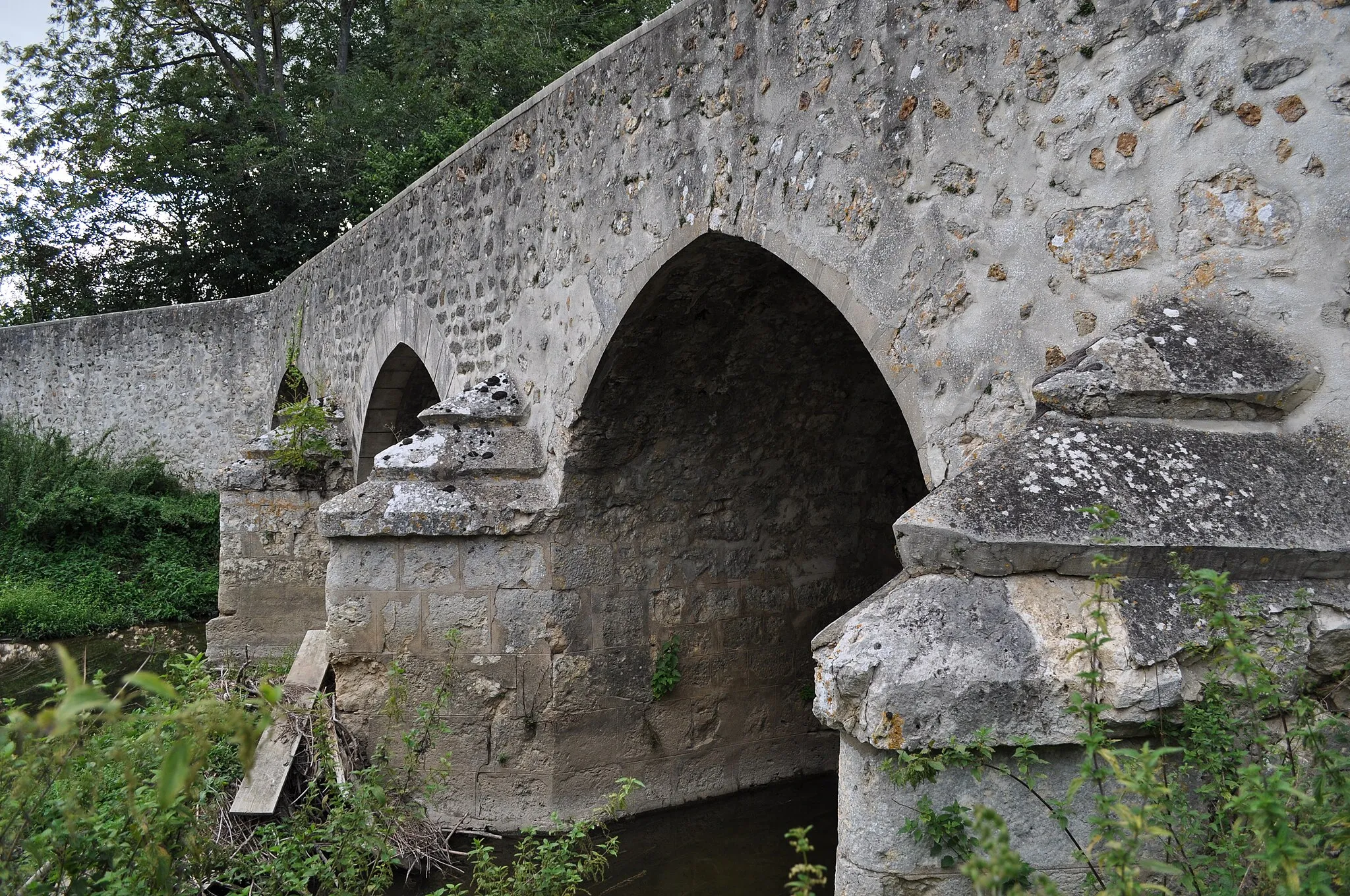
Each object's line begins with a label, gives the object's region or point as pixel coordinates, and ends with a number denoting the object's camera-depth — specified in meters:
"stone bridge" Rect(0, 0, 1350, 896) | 1.99
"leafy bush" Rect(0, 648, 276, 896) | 1.30
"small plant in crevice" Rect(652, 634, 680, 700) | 5.49
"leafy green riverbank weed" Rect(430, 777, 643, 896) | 3.37
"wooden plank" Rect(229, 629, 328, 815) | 4.34
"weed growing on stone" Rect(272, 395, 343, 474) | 8.92
